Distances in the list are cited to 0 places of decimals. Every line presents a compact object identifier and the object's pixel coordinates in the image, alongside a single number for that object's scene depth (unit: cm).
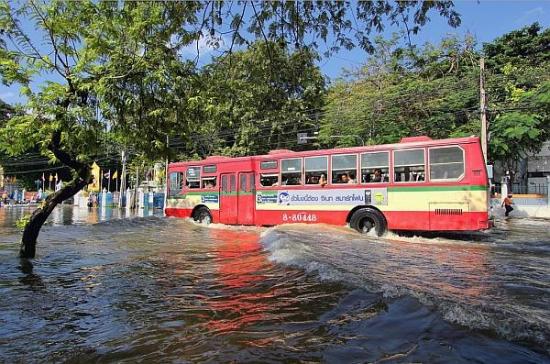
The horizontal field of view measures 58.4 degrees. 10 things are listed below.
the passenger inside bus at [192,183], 1888
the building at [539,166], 3176
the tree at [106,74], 657
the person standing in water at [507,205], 2317
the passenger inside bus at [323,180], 1493
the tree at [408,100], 2608
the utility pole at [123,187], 3919
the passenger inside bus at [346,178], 1440
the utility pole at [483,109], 2247
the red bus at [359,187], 1258
